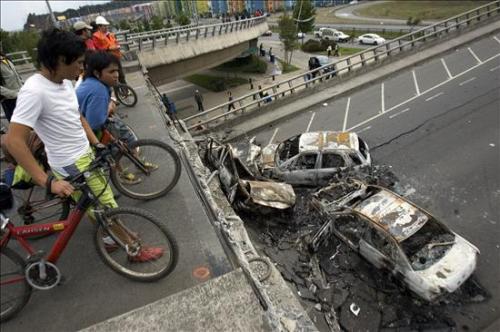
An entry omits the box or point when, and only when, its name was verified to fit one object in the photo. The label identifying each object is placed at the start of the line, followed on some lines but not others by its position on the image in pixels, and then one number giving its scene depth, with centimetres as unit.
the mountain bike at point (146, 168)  504
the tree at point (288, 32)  3438
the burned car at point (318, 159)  953
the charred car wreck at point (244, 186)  812
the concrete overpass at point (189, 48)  2086
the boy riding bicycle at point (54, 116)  285
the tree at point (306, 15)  3872
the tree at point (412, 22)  4462
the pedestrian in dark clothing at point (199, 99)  2442
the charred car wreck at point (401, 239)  599
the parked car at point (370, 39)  3956
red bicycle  336
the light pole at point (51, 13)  1415
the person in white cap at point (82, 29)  809
